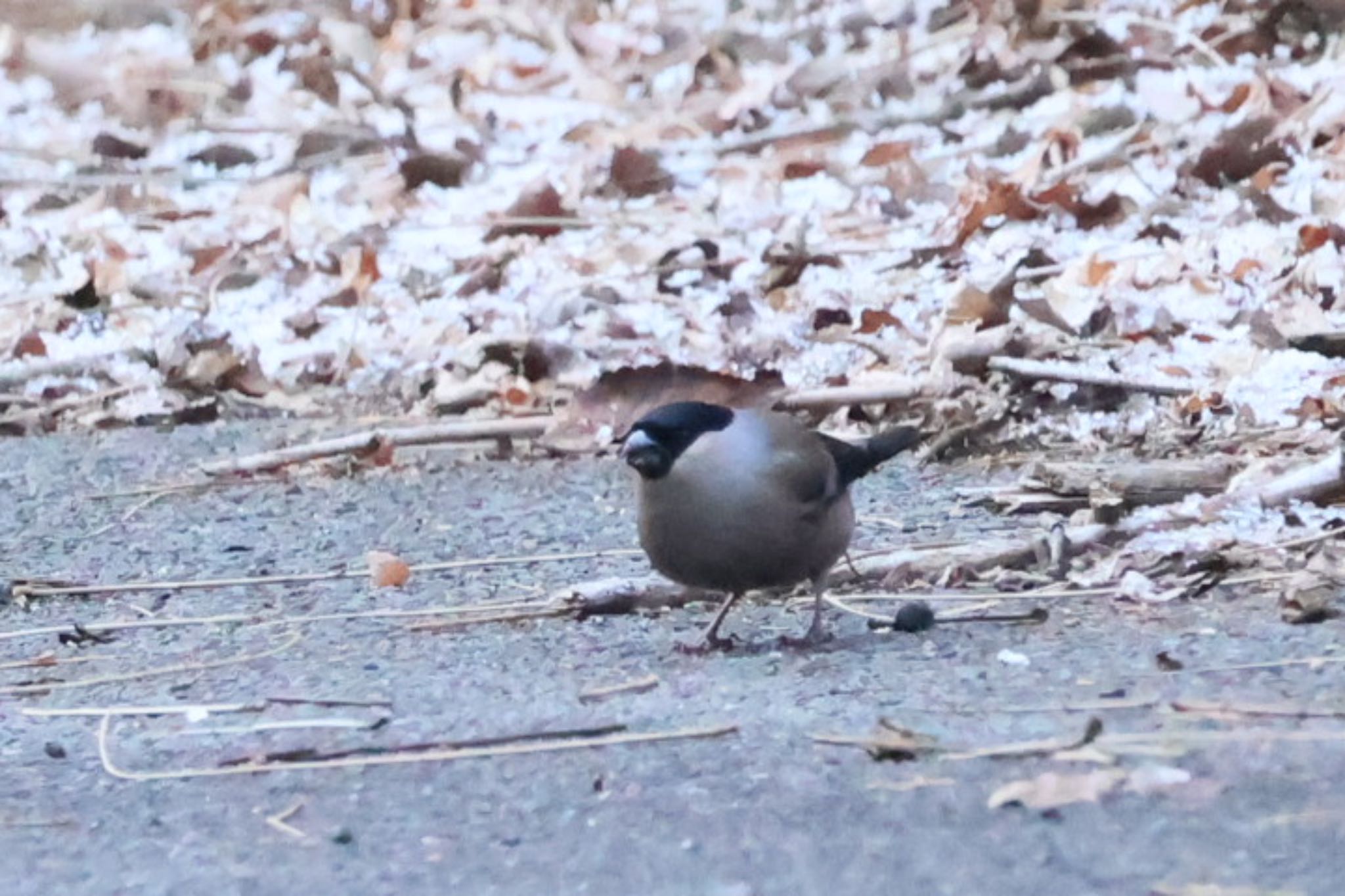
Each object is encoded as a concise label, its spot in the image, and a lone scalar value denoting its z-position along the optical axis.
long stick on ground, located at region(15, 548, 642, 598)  7.97
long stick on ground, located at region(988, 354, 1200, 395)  9.15
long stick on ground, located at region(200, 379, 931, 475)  9.51
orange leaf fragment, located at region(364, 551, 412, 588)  7.84
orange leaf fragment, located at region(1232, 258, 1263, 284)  11.29
